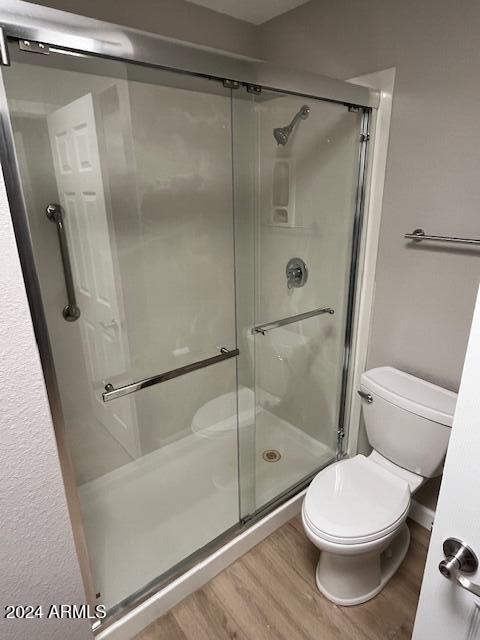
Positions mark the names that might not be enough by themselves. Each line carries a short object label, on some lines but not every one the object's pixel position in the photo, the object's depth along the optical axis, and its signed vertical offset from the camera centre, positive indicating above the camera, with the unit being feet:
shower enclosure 5.03 -1.45
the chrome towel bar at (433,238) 4.55 -0.59
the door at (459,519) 1.99 -1.79
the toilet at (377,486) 4.43 -3.67
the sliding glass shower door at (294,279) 5.72 -1.44
